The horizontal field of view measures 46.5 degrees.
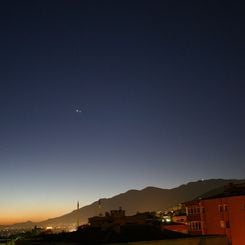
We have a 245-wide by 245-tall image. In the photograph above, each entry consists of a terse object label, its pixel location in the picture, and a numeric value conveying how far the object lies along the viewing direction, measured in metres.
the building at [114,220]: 24.85
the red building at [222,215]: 41.45
